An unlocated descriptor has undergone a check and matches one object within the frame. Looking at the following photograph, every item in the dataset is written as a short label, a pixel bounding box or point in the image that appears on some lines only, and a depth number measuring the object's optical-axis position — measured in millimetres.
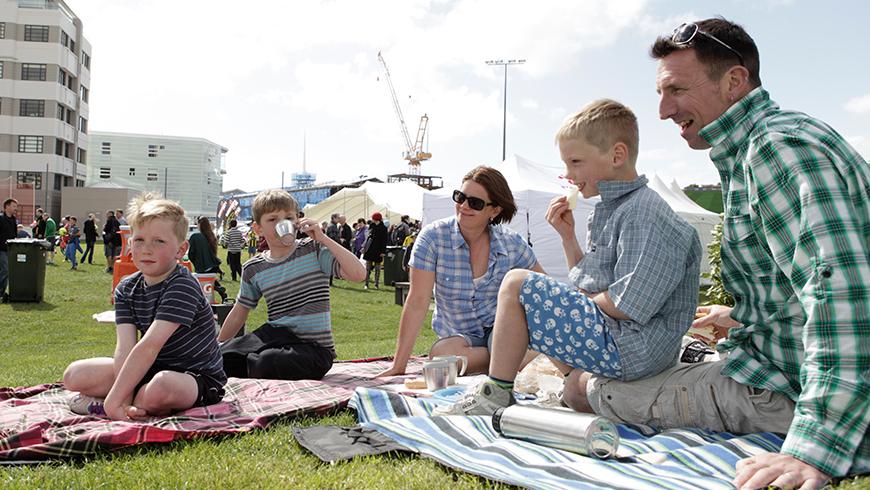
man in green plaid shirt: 1995
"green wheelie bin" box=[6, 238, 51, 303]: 12836
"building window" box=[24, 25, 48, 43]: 58750
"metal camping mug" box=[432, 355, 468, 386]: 3960
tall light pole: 36094
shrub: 8031
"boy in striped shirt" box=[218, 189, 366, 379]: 4457
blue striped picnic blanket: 2199
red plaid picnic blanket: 2785
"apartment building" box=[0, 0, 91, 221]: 58531
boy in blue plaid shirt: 2816
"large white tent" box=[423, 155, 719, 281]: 16109
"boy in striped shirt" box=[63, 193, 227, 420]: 3328
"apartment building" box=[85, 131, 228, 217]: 114562
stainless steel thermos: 2523
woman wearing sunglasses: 4594
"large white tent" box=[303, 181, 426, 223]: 30938
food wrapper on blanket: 3474
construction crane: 94875
